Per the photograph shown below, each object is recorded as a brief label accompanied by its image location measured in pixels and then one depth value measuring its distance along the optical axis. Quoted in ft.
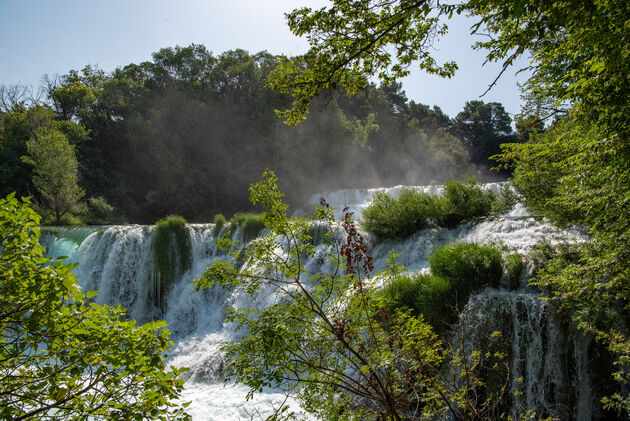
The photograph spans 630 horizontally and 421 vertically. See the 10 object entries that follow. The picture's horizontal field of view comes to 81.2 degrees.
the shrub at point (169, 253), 37.60
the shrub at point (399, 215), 33.09
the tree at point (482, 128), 154.81
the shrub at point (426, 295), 20.79
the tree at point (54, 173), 54.34
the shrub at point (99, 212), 58.29
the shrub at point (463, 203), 33.58
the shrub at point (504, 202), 29.68
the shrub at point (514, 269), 21.09
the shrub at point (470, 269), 21.74
